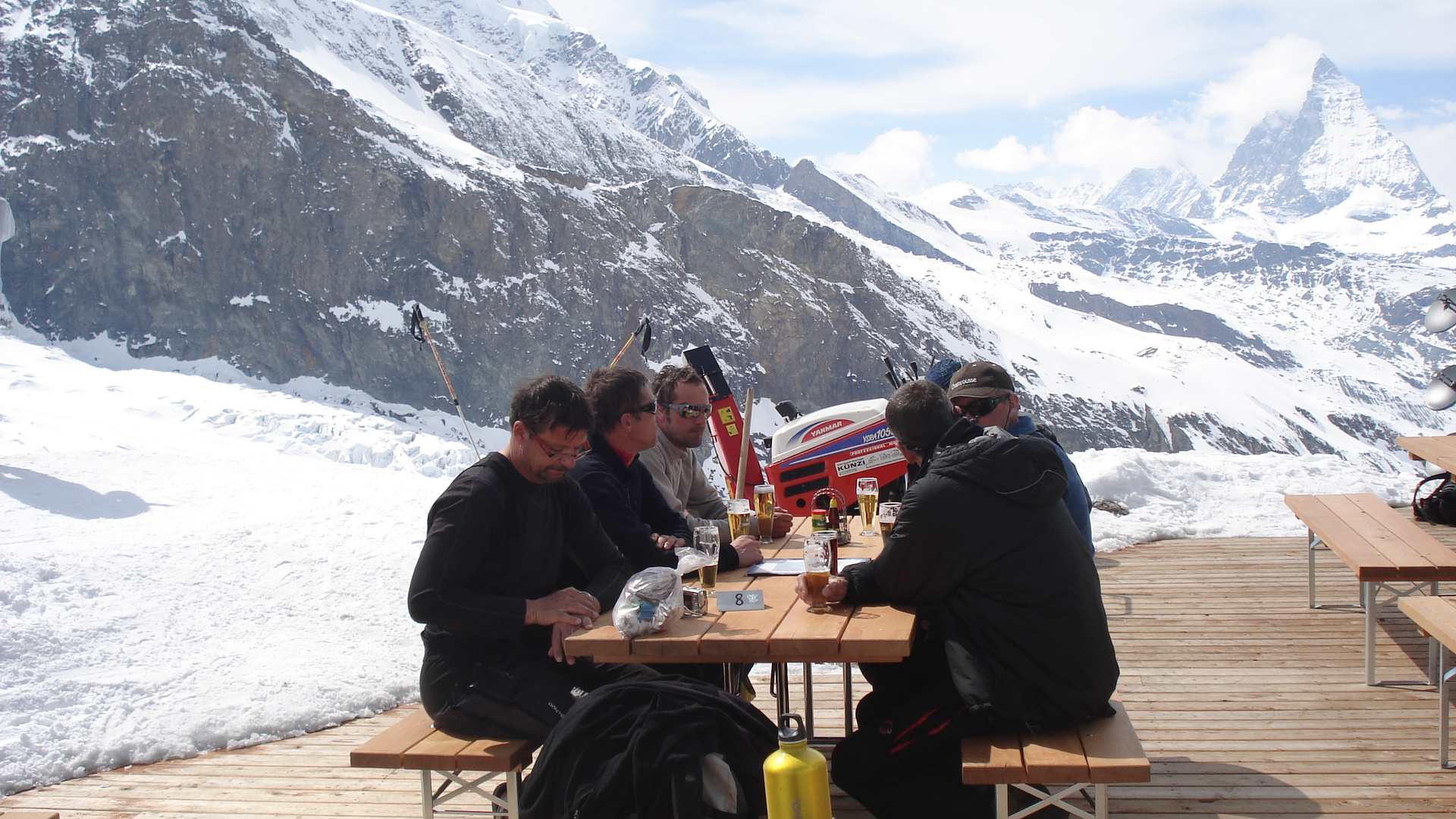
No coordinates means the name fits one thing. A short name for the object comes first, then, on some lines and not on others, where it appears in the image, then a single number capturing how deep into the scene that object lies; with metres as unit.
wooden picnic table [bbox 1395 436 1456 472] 6.08
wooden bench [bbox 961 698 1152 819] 2.39
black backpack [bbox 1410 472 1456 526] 7.94
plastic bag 2.68
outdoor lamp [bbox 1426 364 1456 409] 8.56
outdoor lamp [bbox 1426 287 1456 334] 8.26
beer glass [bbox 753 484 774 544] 4.34
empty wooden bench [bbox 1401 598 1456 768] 3.35
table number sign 2.97
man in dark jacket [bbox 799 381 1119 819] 2.63
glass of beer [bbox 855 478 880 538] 4.53
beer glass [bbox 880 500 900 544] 4.05
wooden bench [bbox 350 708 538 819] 2.62
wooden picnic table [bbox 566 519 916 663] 2.52
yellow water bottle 2.36
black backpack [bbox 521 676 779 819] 2.31
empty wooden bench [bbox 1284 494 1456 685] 4.23
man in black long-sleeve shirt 2.76
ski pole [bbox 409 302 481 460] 10.38
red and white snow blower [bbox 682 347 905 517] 7.46
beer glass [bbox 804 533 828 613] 2.91
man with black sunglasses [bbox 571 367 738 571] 3.66
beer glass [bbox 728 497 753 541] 3.99
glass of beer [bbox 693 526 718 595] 3.21
